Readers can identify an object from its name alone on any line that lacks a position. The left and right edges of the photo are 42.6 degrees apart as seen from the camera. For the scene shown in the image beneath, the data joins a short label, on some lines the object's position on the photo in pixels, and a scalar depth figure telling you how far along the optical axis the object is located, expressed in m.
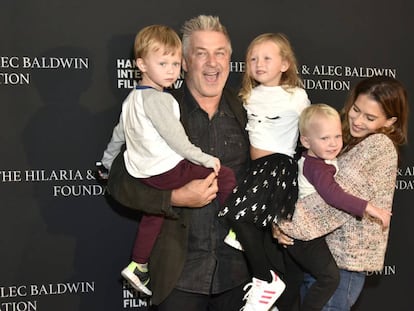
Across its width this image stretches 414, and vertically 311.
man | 2.43
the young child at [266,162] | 2.38
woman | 2.36
